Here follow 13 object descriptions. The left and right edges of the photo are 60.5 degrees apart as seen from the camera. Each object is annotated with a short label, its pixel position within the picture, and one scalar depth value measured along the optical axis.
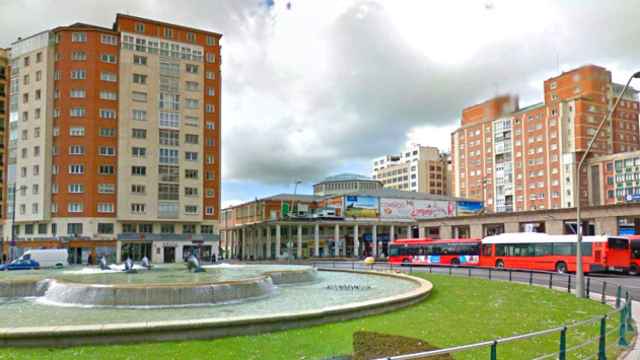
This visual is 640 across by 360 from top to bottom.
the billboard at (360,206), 98.00
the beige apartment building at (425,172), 186.62
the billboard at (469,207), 110.00
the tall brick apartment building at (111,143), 74.44
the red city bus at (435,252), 54.22
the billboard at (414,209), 101.00
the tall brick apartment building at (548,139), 112.25
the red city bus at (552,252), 41.47
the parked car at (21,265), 50.32
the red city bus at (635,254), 42.25
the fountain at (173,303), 13.16
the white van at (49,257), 56.34
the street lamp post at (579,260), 24.09
